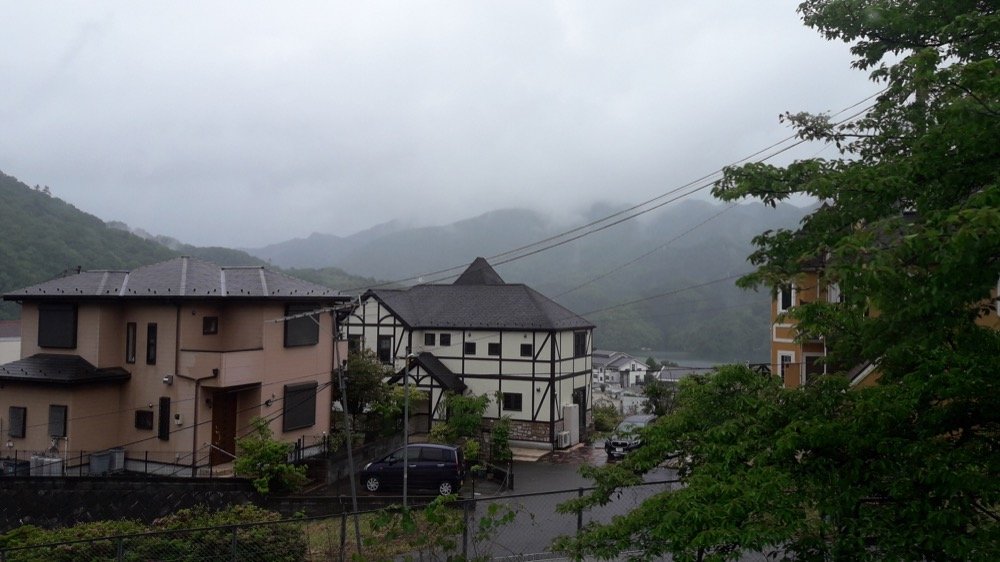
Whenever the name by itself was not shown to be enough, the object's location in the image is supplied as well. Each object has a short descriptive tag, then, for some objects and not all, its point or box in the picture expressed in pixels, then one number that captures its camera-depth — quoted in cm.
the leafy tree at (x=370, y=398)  2692
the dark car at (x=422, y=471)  2152
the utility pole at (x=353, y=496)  1135
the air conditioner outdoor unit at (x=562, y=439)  3093
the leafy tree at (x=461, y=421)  2861
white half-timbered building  3138
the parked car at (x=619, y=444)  2611
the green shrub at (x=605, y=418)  3522
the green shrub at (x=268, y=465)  1956
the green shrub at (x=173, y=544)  1155
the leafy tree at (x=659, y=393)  3105
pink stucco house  2189
